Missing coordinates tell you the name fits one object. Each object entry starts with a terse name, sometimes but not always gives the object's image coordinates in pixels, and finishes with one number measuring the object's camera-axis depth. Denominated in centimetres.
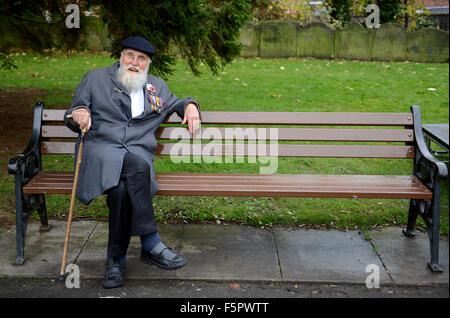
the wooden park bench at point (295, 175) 369
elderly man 346
